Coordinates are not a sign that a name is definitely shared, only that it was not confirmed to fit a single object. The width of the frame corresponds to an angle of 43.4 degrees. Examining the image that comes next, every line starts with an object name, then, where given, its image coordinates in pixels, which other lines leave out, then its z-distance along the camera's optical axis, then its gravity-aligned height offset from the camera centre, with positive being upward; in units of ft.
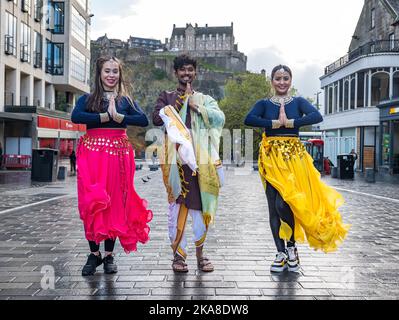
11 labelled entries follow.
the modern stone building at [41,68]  101.91 +22.52
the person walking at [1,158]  93.07 +0.09
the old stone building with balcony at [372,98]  100.73 +15.43
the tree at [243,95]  174.81 +24.62
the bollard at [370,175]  75.92 -1.75
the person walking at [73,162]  89.14 -0.47
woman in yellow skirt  16.48 -0.66
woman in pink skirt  16.01 -0.30
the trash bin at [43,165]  67.72 -0.80
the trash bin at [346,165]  86.12 -0.32
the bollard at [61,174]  73.15 -2.15
